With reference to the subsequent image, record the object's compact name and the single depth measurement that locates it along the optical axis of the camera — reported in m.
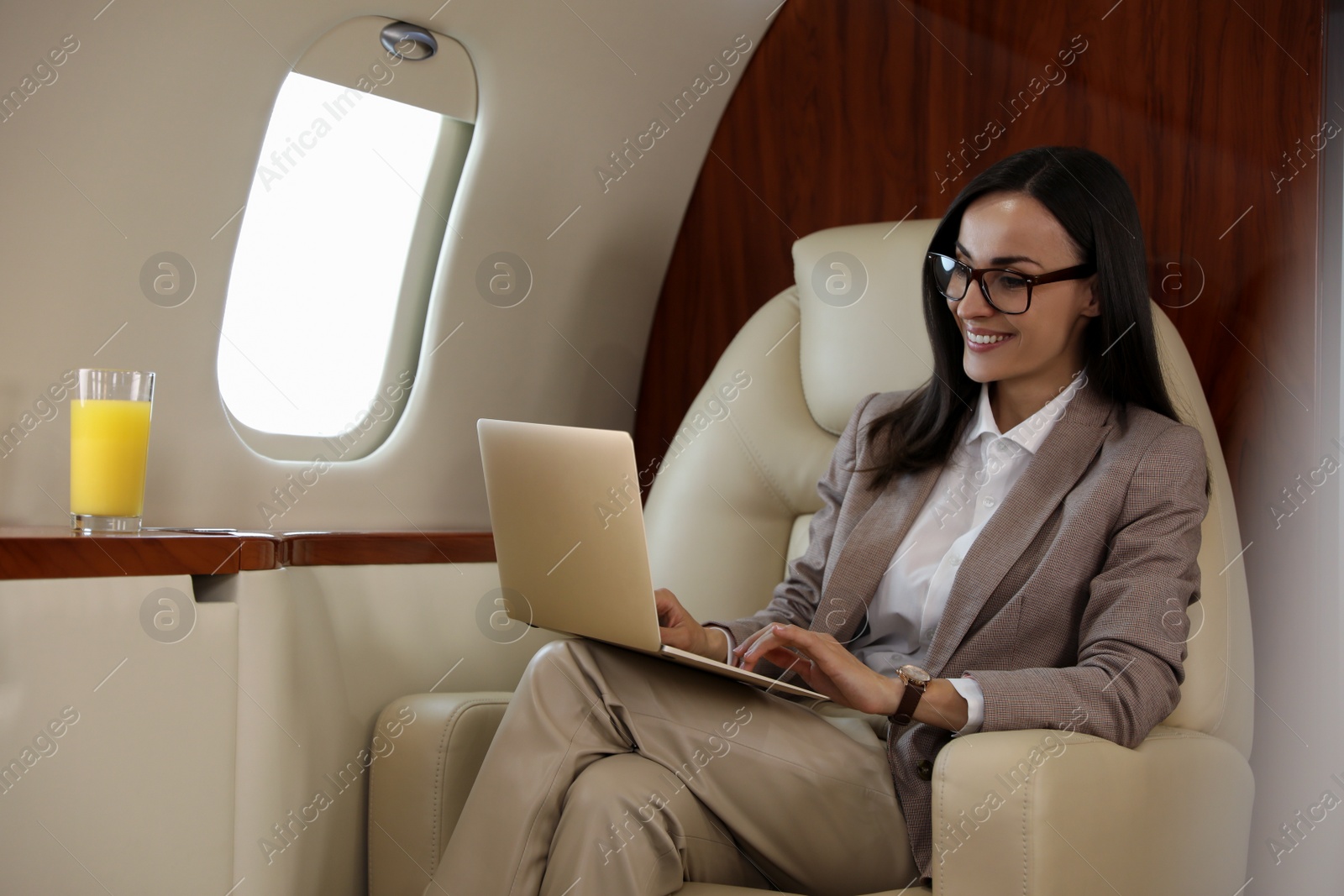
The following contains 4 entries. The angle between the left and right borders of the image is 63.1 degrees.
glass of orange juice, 1.26
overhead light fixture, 1.64
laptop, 1.04
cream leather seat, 0.97
